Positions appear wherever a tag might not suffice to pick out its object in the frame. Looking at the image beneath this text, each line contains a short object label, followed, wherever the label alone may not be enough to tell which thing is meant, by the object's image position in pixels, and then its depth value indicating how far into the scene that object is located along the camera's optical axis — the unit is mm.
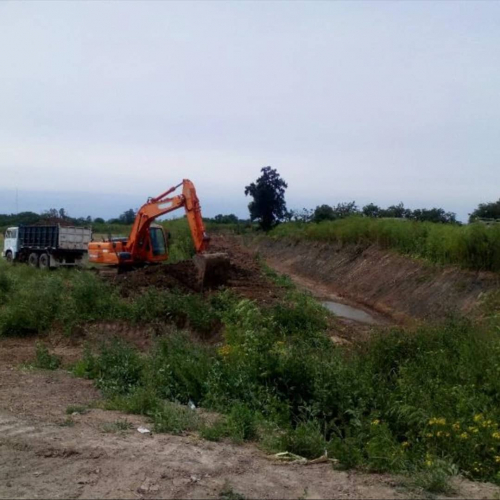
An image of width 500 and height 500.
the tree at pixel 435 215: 48969
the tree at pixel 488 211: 47938
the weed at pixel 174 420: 8227
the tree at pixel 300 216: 63450
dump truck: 32844
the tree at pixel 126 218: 68062
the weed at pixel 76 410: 9248
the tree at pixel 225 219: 82025
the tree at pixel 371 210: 59088
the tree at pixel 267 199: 65000
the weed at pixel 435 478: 6148
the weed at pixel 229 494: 5793
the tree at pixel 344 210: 62538
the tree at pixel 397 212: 57312
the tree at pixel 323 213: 60328
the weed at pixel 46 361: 13503
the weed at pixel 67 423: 8375
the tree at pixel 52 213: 61050
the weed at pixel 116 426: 8055
